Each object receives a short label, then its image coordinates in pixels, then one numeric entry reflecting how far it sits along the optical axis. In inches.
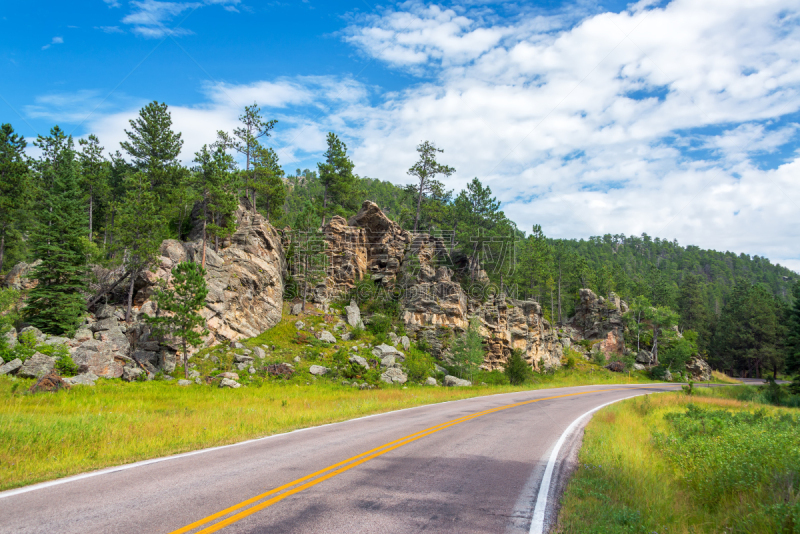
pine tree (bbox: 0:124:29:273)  1349.7
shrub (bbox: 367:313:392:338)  1567.4
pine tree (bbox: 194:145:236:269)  1411.2
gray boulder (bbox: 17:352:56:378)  765.3
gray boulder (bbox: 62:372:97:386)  790.1
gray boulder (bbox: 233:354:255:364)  1135.0
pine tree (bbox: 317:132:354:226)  2015.7
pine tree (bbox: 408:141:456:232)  2062.0
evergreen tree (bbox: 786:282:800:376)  1373.5
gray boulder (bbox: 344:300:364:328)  1597.1
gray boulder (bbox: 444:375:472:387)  1314.0
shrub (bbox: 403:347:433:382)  1304.1
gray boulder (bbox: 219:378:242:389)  982.4
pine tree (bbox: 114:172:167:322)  1159.0
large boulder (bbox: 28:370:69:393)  697.6
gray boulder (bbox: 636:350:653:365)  2372.0
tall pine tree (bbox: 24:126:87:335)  1002.7
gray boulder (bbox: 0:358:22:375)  741.9
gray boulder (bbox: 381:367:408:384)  1230.9
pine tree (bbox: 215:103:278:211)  1859.0
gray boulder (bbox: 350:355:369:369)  1246.2
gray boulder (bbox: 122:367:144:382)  920.9
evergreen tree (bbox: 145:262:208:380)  992.9
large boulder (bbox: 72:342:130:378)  884.0
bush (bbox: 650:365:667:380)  2167.8
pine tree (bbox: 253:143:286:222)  1861.5
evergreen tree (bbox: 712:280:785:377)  2566.4
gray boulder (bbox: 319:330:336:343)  1419.0
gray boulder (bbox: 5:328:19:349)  803.8
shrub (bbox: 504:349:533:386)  1515.7
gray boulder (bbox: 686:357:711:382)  2248.2
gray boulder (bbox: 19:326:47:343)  888.3
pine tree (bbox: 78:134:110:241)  1705.2
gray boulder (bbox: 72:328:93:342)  991.6
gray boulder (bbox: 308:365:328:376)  1179.3
